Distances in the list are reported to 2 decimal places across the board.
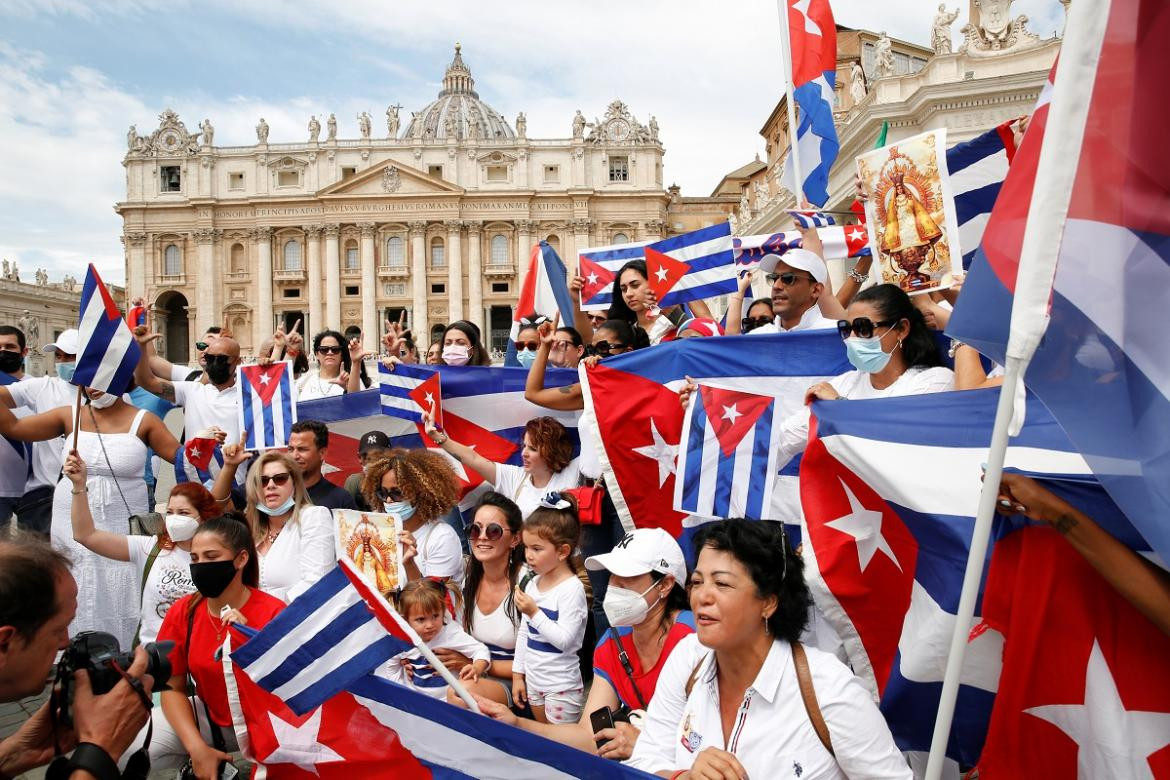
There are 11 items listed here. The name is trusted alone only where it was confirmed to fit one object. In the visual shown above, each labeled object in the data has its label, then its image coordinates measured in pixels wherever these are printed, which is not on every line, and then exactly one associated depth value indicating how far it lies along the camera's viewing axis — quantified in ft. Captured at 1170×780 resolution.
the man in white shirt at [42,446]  17.20
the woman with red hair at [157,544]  12.84
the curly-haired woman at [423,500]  13.94
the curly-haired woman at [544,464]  15.31
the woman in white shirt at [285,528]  13.46
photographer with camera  6.51
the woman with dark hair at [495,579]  12.84
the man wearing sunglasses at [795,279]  13.25
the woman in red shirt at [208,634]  10.80
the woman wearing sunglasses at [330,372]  21.07
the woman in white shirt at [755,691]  6.75
